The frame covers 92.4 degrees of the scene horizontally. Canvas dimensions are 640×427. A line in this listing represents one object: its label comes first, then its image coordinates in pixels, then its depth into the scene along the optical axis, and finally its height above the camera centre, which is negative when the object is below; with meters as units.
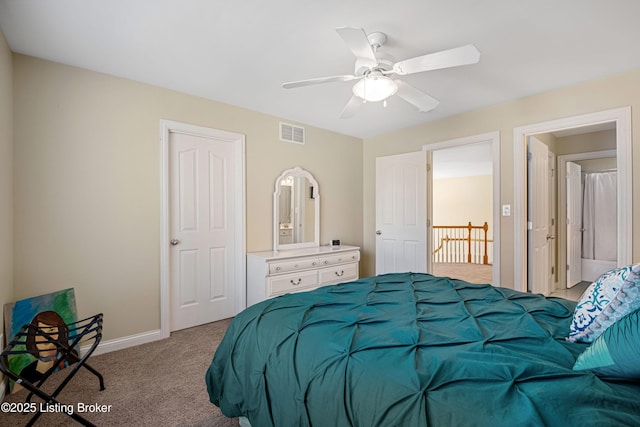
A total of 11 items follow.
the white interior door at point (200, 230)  3.13 -0.16
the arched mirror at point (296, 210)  3.92 +0.05
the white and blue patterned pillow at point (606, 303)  1.06 -0.34
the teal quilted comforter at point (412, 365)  0.85 -0.51
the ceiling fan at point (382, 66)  1.76 +0.93
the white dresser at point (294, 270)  3.30 -0.65
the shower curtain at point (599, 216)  4.85 -0.07
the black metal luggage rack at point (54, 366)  1.34 -0.80
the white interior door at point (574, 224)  4.75 -0.19
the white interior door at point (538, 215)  3.37 -0.03
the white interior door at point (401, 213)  4.11 +0.01
